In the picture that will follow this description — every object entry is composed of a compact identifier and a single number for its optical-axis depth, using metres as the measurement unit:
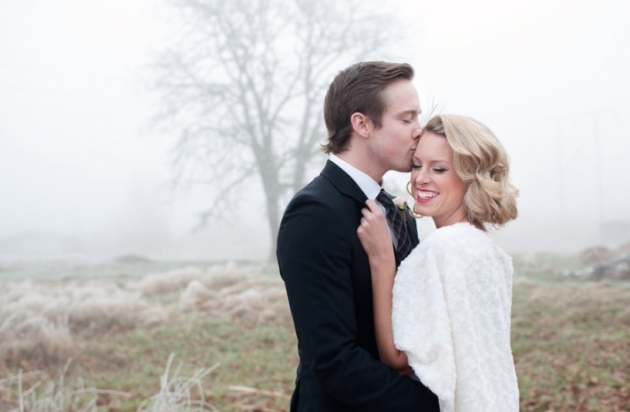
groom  1.38
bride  1.43
